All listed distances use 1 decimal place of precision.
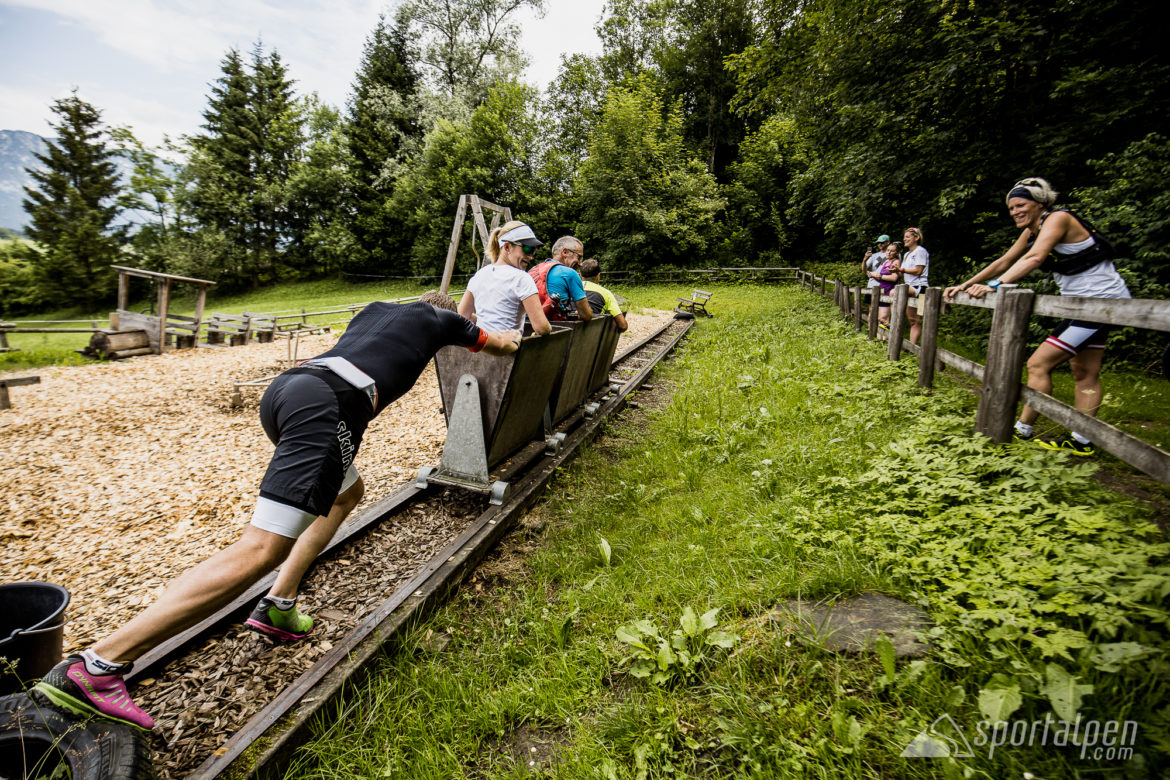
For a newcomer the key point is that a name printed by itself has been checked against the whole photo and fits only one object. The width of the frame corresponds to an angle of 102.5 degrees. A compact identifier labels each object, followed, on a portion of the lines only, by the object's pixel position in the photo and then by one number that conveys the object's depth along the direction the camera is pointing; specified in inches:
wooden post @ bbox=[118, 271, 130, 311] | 457.1
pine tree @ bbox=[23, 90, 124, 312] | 1108.5
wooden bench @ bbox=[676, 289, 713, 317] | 656.4
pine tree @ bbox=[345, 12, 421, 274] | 1346.0
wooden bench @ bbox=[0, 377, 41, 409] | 276.8
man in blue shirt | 194.5
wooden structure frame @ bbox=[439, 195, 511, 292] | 379.2
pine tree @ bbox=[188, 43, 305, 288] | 1307.8
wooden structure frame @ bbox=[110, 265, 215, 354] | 445.4
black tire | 58.6
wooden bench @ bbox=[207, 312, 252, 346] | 539.8
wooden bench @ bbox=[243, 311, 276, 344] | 573.9
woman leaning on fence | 128.8
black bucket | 68.2
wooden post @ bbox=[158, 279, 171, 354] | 440.8
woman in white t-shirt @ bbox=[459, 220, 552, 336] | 151.3
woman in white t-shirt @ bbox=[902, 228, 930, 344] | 294.2
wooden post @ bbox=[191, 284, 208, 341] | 467.0
